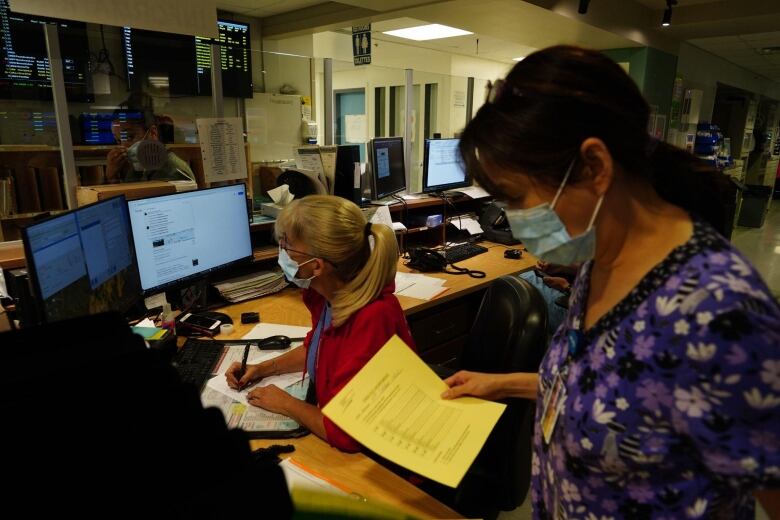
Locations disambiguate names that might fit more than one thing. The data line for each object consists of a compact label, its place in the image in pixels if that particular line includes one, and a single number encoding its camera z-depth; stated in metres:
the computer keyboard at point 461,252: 3.18
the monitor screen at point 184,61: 5.23
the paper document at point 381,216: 2.93
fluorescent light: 6.32
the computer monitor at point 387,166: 3.37
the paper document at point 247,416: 1.34
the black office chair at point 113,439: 0.31
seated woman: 1.39
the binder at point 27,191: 4.35
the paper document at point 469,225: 3.68
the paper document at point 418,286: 2.53
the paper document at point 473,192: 3.82
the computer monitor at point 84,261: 1.24
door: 8.04
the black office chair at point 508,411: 1.36
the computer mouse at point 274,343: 1.79
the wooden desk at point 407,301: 2.13
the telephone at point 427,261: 2.98
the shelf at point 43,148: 4.24
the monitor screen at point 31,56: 4.45
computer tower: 3.09
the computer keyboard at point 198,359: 1.58
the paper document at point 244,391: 1.49
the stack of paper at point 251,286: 2.29
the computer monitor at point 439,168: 3.69
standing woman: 0.64
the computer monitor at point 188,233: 1.82
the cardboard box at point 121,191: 1.99
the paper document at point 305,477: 1.10
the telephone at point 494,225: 3.70
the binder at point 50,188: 4.45
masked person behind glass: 2.37
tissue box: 2.64
